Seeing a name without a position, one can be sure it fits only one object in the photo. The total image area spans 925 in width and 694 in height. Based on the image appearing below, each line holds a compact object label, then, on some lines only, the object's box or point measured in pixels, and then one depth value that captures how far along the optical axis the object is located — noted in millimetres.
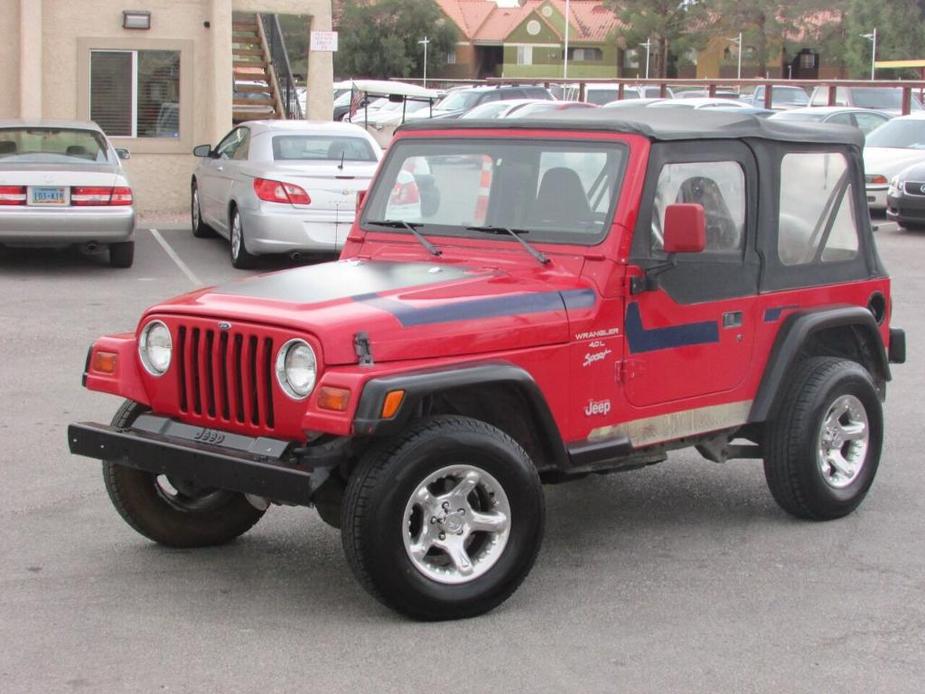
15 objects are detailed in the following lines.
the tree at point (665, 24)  83688
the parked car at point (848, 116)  24672
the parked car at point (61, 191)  14555
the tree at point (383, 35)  83688
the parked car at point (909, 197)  19498
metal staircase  25844
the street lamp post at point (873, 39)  64812
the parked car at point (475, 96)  34656
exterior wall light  20734
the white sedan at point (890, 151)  21656
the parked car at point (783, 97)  38031
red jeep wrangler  5250
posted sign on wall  22094
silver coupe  14898
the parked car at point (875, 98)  32938
